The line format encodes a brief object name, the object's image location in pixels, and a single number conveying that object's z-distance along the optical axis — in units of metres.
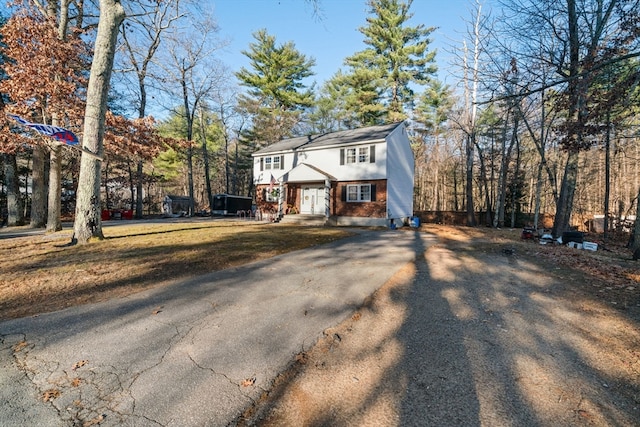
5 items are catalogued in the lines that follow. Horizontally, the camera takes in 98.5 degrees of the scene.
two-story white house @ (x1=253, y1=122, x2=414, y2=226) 17.25
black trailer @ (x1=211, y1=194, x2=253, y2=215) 27.45
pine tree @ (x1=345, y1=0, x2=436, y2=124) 24.14
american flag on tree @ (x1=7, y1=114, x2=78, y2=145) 6.83
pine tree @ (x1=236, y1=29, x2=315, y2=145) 29.77
